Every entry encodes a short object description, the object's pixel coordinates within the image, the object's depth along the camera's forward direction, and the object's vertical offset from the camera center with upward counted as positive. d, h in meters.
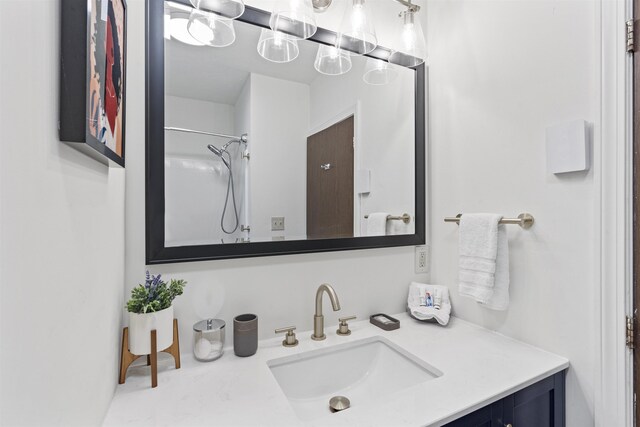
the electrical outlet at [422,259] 1.49 -0.22
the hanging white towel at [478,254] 1.16 -0.16
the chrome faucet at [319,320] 1.15 -0.39
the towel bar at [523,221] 1.12 -0.03
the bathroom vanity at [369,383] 0.75 -0.47
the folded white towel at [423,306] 1.32 -0.40
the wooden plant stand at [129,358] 0.84 -0.40
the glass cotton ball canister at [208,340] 1.00 -0.40
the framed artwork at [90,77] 0.47 +0.23
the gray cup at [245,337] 1.03 -0.40
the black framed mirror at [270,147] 1.03 +0.25
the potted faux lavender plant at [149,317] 0.83 -0.27
